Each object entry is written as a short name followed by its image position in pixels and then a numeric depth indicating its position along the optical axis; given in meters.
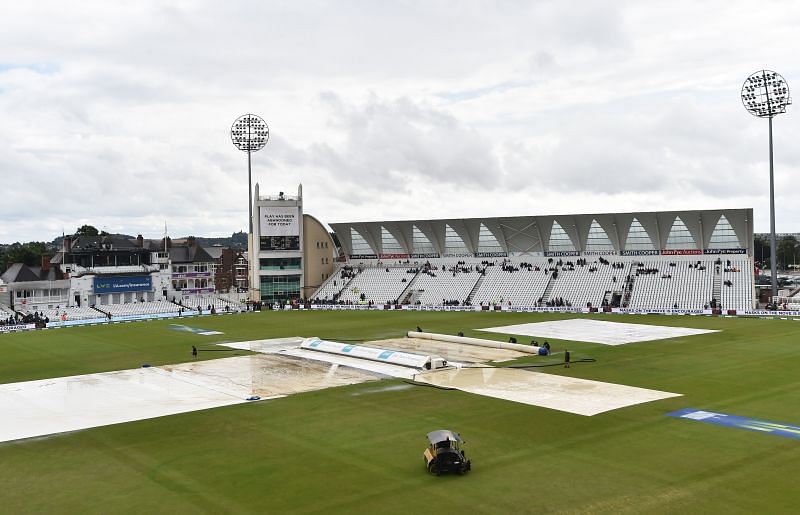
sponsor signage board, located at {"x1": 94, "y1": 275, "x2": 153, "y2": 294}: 85.44
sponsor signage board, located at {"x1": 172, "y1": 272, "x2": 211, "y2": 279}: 127.56
